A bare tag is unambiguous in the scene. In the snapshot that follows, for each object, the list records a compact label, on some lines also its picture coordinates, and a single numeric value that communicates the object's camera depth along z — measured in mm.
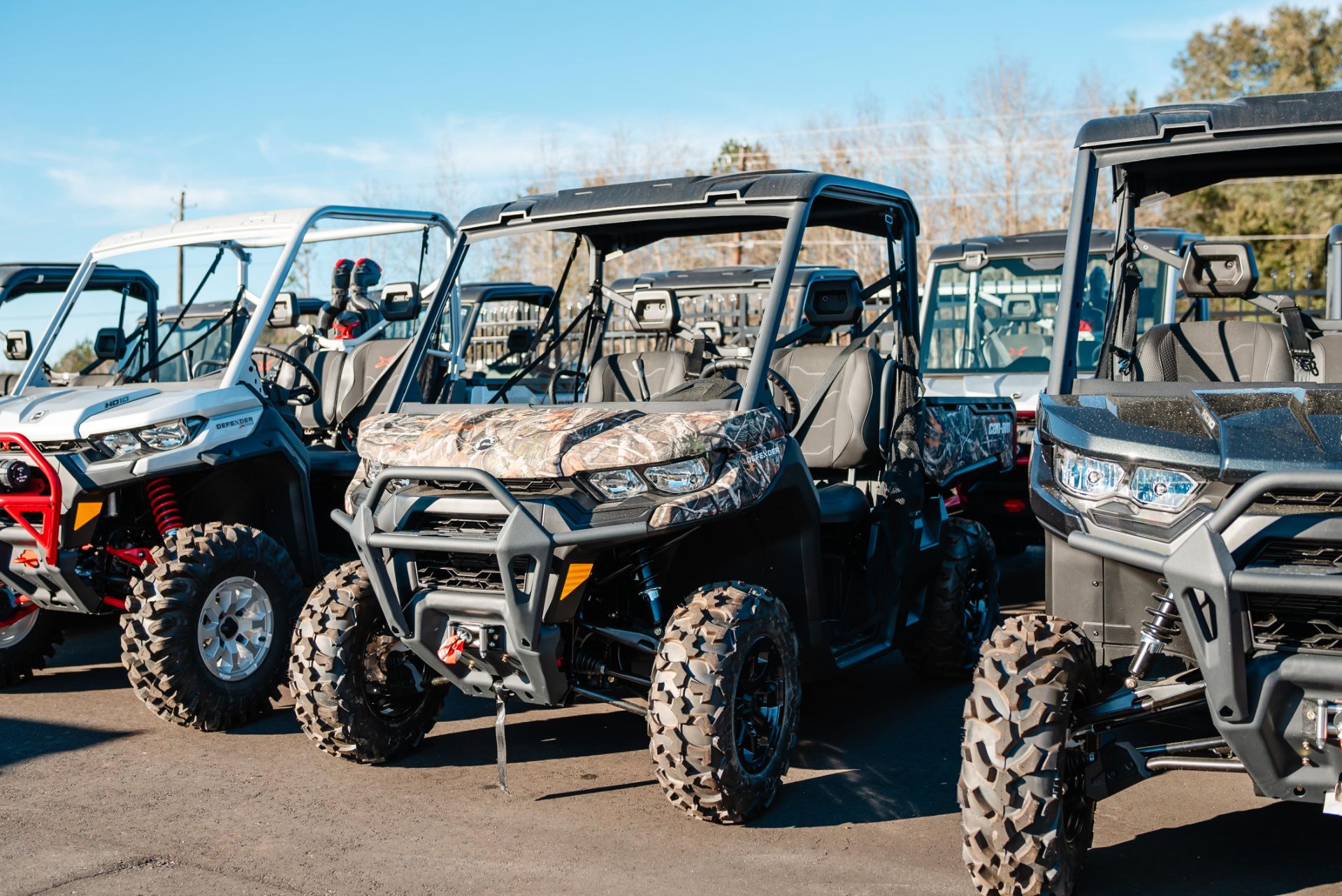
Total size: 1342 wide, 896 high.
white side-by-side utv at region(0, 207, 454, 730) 6238
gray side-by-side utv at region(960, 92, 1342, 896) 3541
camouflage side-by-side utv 4773
